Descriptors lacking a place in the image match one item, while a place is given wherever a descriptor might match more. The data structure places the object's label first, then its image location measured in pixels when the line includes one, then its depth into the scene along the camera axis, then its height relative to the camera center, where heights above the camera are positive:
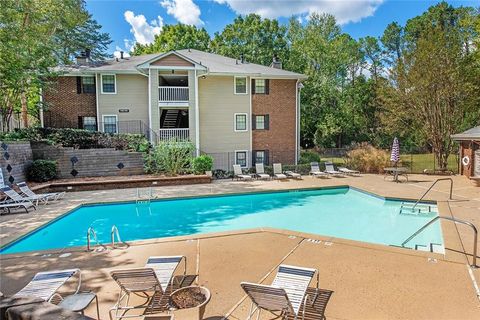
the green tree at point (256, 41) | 35.31 +11.99
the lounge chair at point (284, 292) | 3.74 -1.95
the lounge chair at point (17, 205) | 10.93 -2.04
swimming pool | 9.64 -2.68
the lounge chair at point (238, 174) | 18.74 -1.71
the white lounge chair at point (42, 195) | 12.46 -1.86
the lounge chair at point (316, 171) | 19.92 -1.66
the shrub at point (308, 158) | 23.51 -0.96
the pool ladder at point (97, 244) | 7.15 -2.33
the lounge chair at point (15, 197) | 11.63 -1.81
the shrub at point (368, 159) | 20.48 -0.96
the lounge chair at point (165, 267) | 4.78 -1.96
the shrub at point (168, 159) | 17.83 -0.69
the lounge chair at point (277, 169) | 19.93 -1.48
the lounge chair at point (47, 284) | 4.36 -1.97
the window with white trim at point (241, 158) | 22.39 -0.86
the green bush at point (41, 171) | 15.52 -1.13
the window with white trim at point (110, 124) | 20.70 +1.51
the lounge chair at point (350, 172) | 20.08 -1.71
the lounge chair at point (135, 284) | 4.33 -1.93
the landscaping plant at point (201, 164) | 17.97 -1.01
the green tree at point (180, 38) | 36.41 +12.83
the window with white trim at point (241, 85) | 22.30 +4.26
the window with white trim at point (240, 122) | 22.39 +1.68
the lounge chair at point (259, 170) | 19.85 -1.52
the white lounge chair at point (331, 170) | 19.97 -1.61
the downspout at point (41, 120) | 19.82 +1.74
